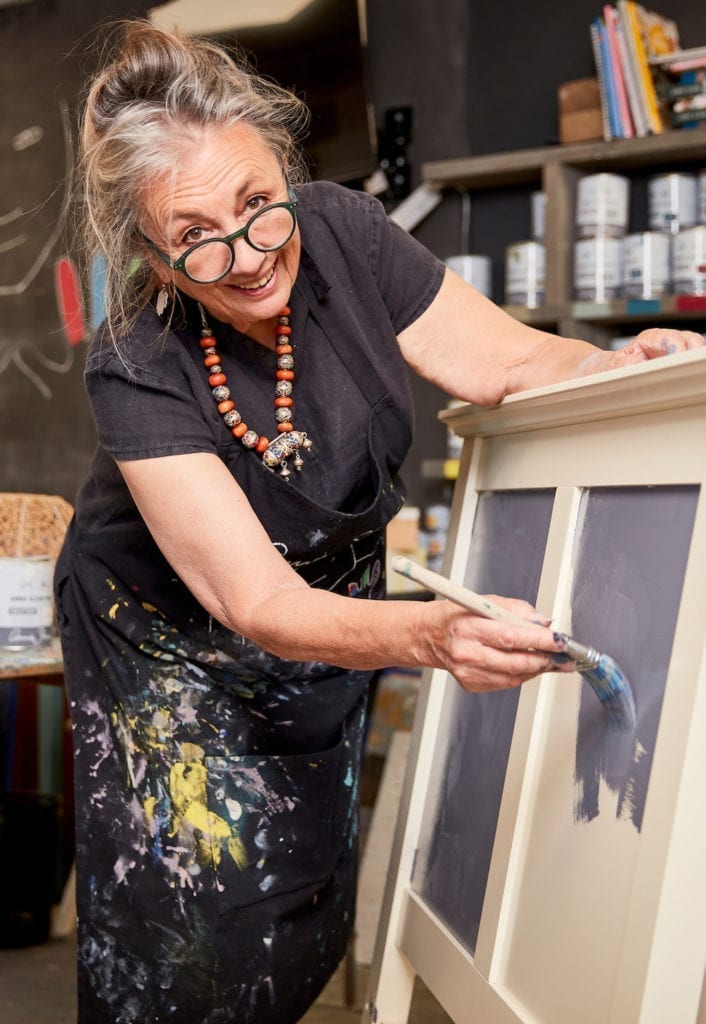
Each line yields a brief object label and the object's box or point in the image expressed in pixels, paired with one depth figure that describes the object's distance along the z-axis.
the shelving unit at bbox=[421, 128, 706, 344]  2.89
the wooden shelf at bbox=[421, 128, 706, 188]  2.89
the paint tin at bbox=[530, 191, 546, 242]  3.24
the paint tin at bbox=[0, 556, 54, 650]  2.24
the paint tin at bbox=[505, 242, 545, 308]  3.20
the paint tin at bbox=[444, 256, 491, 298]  3.38
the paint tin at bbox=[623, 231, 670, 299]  2.91
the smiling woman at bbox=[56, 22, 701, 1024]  1.21
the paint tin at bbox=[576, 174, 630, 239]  3.00
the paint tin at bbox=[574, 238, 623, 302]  3.00
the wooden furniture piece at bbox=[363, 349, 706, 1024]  0.81
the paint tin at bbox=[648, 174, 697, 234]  2.93
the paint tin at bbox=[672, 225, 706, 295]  2.82
